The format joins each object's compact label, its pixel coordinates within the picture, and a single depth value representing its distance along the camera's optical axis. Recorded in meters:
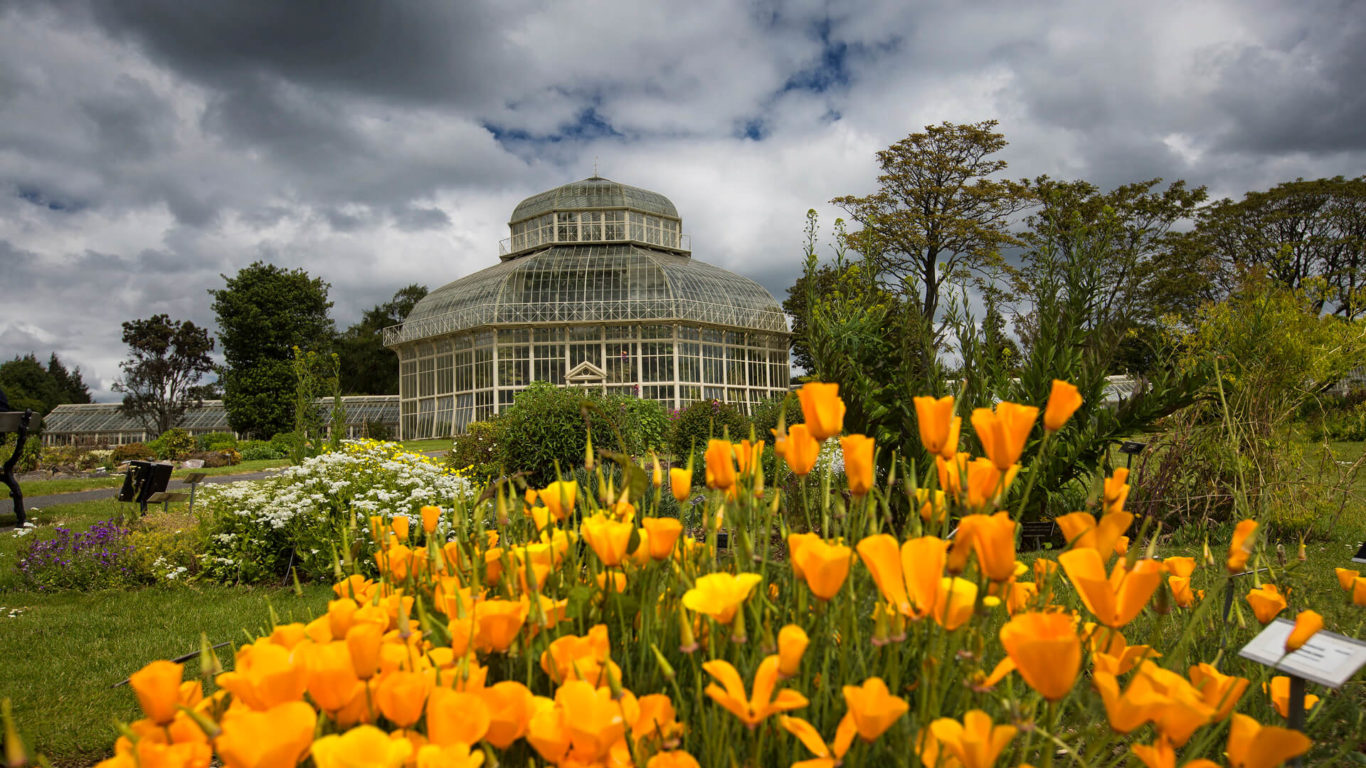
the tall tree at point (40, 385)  42.72
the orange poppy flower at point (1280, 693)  1.20
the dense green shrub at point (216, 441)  22.03
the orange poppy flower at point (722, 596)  0.85
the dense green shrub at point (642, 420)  9.76
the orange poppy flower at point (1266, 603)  1.37
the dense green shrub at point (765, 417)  10.87
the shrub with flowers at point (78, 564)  5.81
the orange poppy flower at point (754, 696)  0.74
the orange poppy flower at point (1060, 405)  1.04
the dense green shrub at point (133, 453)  18.47
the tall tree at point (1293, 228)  23.97
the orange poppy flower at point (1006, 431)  0.95
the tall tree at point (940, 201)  21.91
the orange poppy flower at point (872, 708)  0.71
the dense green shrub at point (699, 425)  12.70
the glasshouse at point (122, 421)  35.41
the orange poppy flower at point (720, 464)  1.10
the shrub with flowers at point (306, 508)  5.47
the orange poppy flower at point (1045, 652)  0.65
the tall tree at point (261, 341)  28.97
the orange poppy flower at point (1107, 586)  0.79
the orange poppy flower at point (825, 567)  0.82
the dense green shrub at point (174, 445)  19.80
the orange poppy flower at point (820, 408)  1.05
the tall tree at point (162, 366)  27.59
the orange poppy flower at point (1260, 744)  0.67
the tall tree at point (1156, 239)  21.78
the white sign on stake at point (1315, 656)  0.87
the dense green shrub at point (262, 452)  20.89
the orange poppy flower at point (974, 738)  0.69
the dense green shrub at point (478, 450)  10.12
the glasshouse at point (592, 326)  25.91
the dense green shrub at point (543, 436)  9.17
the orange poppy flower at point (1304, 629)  0.93
